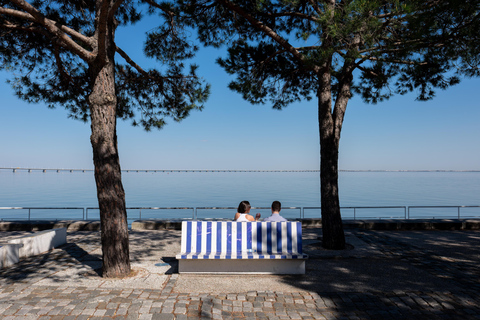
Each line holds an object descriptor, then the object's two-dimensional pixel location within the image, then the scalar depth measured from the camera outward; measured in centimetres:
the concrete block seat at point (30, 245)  664
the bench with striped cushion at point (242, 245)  615
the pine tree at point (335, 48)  644
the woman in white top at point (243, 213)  685
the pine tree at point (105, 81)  602
